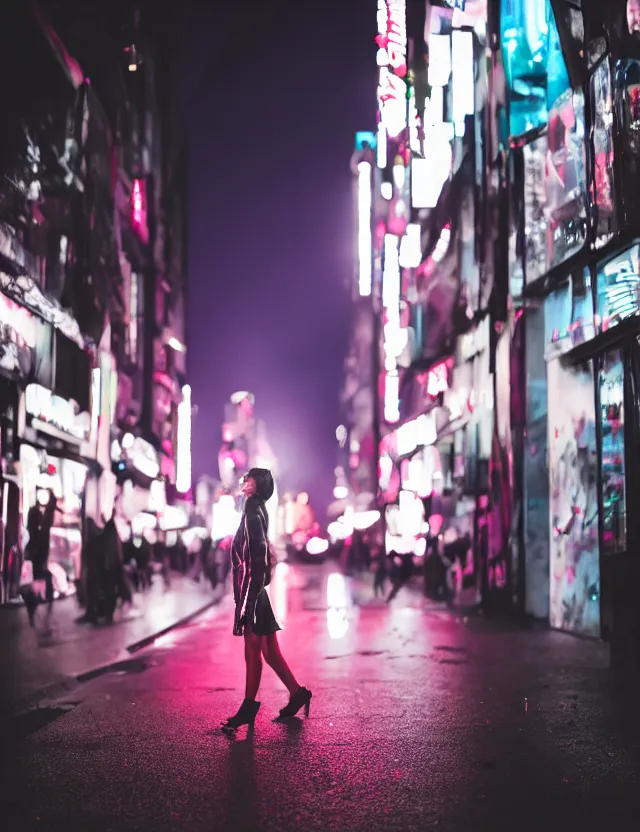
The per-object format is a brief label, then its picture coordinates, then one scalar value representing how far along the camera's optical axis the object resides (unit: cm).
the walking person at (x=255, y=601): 842
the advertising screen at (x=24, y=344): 2148
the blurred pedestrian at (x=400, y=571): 2986
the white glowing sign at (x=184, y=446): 6275
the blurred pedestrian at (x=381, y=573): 3269
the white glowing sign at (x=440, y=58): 3025
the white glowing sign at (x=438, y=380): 3167
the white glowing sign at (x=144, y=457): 4308
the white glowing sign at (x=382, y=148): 5556
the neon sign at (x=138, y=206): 4572
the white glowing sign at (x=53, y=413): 2391
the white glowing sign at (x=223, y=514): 5159
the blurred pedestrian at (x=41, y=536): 2347
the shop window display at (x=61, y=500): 2388
